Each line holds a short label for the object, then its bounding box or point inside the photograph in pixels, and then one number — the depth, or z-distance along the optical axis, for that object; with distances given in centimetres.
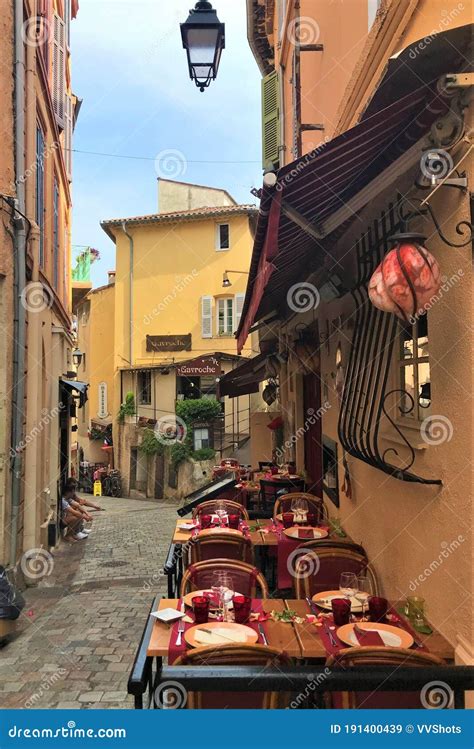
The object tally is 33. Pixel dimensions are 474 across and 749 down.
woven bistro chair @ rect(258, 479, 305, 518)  954
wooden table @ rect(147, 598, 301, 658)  326
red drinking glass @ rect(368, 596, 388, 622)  364
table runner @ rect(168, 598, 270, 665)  323
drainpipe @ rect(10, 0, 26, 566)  702
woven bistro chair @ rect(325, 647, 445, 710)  268
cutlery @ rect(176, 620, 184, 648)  335
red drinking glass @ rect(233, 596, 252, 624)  371
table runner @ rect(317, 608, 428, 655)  321
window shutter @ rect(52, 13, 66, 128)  1155
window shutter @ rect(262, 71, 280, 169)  1222
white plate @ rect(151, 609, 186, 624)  366
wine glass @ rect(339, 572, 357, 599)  391
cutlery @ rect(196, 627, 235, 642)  339
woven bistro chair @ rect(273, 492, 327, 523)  772
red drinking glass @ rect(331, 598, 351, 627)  363
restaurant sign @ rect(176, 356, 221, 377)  2358
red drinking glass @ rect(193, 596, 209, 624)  366
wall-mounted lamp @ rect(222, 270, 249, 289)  2488
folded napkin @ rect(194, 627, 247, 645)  333
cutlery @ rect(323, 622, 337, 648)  339
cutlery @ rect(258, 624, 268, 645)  342
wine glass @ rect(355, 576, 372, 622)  389
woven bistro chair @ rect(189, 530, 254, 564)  573
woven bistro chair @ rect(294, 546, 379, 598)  479
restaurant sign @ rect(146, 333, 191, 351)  2588
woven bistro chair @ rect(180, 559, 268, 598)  454
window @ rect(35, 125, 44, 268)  920
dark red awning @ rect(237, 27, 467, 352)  275
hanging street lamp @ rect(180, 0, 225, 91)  494
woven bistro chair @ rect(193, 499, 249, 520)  742
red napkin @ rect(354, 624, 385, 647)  324
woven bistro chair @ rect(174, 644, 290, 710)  272
